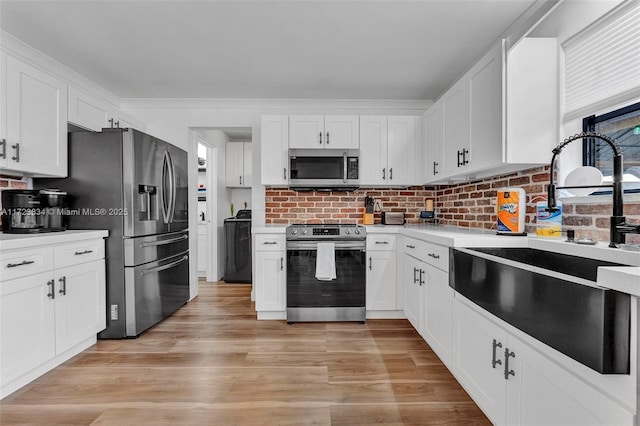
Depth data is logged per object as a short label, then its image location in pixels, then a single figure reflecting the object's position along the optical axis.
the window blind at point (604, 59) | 1.62
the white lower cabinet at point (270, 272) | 3.22
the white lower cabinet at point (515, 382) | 0.97
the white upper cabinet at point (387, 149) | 3.56
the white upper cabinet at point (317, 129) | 3.52
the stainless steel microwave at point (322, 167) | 3.49
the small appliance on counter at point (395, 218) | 3.68
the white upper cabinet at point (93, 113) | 2.86
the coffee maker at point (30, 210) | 2.32
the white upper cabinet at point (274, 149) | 3.53
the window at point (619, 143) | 1.67
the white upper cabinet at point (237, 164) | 5.27
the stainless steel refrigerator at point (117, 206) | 2.74
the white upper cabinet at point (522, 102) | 2.00
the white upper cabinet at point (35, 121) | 2.27
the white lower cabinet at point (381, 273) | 3.23
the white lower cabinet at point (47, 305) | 1.91
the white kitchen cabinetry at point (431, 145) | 3.07
